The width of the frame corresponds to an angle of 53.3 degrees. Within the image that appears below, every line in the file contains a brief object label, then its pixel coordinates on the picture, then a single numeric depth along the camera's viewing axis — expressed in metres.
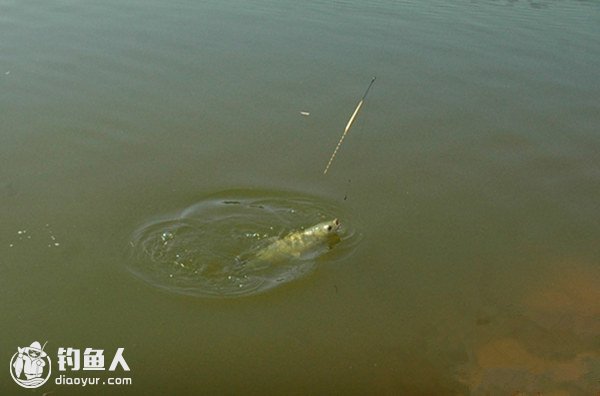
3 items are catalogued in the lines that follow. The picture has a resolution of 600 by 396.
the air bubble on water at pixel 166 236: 5.30
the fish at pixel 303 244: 5.28
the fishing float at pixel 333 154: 6.44
